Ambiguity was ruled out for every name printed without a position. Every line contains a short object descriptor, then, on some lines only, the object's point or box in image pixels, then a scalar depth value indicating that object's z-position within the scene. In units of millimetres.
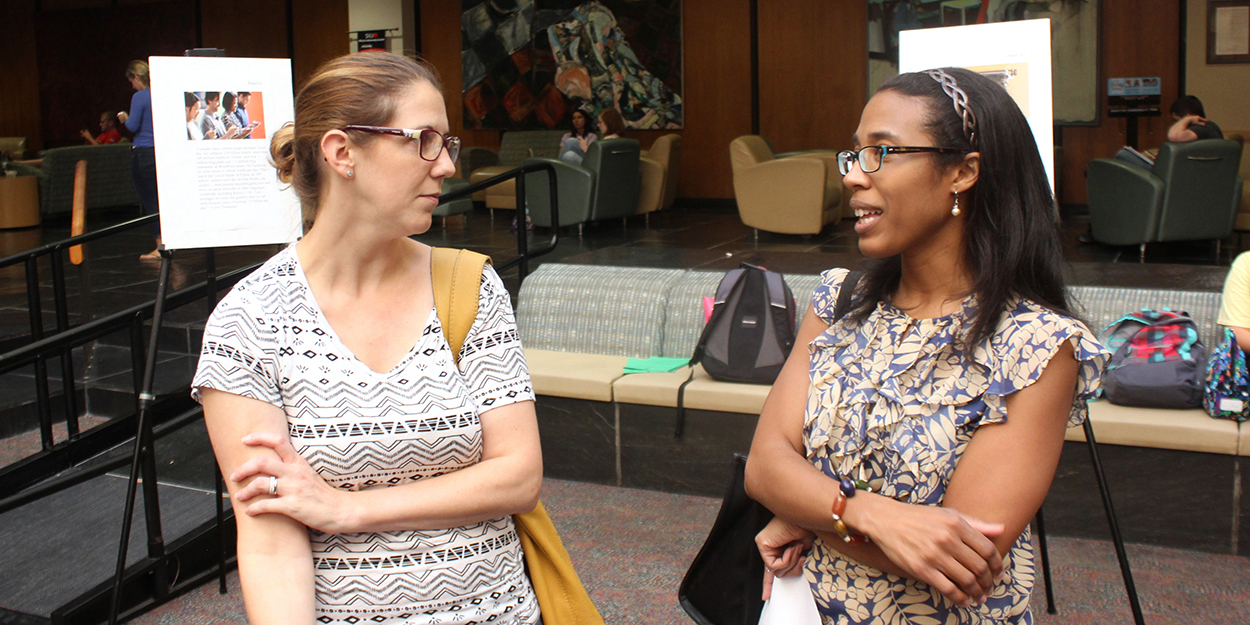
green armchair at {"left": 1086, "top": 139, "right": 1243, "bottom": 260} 6984
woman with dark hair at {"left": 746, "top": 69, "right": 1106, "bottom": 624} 1342
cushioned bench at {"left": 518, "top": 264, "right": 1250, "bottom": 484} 3312
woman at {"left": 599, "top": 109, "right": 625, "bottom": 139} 10266
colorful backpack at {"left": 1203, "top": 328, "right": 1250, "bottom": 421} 3258
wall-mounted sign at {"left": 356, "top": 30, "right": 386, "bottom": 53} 11992
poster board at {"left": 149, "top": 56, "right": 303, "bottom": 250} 2939
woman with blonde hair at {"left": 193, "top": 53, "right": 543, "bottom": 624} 1290
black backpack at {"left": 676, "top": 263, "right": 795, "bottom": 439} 3875
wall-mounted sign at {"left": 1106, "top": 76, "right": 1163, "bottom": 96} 9688
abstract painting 11820
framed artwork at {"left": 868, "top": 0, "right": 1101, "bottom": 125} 9875
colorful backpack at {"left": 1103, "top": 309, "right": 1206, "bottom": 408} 3414
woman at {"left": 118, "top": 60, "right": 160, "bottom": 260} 7926
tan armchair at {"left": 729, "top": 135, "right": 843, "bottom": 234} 8375
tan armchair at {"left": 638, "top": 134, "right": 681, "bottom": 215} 10273
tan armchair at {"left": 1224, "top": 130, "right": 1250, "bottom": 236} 8164
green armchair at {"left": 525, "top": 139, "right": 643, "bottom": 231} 9234
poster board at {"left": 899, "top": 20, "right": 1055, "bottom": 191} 2400
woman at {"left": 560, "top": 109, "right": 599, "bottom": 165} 9852
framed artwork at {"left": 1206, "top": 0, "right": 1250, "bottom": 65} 9328
